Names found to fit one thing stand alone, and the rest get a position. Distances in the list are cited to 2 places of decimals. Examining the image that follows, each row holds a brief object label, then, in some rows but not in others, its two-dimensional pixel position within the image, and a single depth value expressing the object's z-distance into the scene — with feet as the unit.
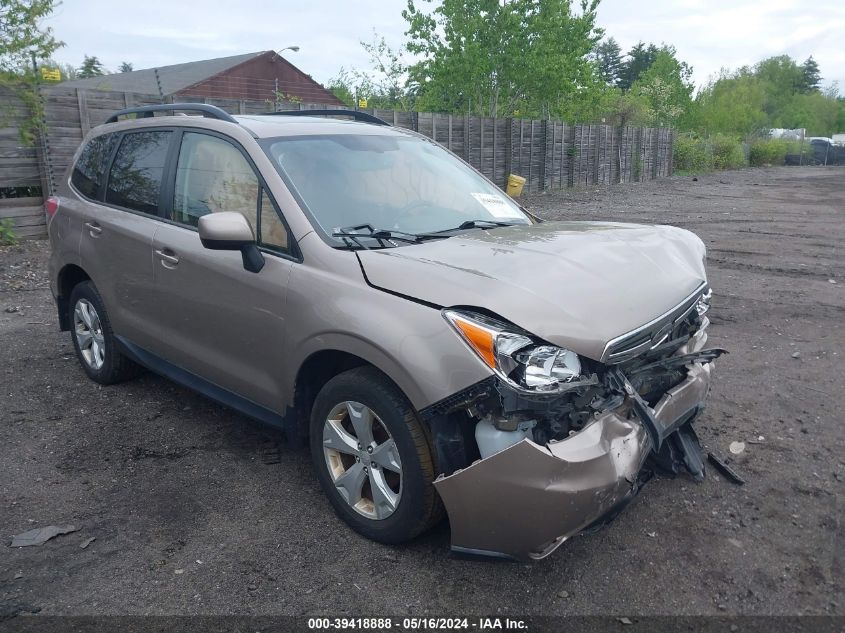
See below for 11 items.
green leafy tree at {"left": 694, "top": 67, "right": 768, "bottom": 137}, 177.44
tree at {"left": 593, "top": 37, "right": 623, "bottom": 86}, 326.24
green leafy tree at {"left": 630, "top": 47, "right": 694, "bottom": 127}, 153.69
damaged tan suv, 8.75
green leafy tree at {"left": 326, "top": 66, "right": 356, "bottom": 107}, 102.82
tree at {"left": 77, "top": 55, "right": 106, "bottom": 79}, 224.25
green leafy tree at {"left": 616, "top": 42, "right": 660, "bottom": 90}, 308.60
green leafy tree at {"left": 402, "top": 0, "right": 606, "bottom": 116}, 93.04
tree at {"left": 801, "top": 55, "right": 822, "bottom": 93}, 371.15
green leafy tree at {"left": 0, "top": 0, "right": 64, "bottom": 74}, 33.73
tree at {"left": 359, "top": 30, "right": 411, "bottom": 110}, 101.19
